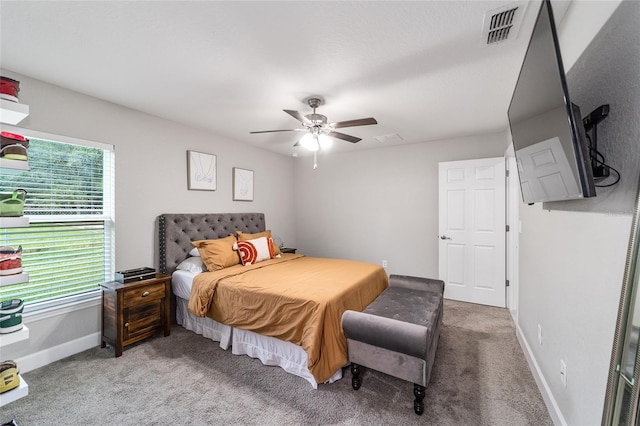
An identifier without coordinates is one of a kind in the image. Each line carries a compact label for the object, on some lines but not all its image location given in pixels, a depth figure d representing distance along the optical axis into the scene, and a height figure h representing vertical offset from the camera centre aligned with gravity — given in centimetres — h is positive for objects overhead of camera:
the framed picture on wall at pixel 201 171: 356 +55
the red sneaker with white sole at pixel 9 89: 157 +73
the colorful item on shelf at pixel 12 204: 157 +3
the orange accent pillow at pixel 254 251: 342 -54
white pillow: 310 -66
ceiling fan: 252 +83
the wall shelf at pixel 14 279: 150 -41
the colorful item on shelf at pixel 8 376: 149 -96
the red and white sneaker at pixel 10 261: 152 -30
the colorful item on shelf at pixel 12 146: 158 +38
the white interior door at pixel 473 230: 376 -28
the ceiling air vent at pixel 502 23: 154 +117
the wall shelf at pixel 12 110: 156 +60
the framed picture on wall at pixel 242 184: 423 +43
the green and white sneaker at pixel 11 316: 155 -63
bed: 207 -83
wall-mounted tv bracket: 109 +30
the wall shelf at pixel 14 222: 152 -7
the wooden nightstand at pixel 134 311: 249 -101
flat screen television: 104 +40
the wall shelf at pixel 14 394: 147 -106
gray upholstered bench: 177 -91
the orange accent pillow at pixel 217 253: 315 -53
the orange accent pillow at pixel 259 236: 378 -39
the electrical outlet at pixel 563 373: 155 -96
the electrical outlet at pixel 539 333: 206 -95
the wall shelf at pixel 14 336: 149 -74
